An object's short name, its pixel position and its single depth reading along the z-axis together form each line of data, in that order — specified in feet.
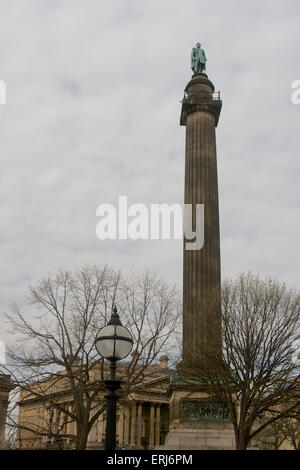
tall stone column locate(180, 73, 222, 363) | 100.07
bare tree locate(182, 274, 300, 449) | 84.74
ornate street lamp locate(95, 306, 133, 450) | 34.01
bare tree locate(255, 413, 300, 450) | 140.23
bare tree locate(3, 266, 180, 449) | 98.32
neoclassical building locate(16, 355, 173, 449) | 224.74
